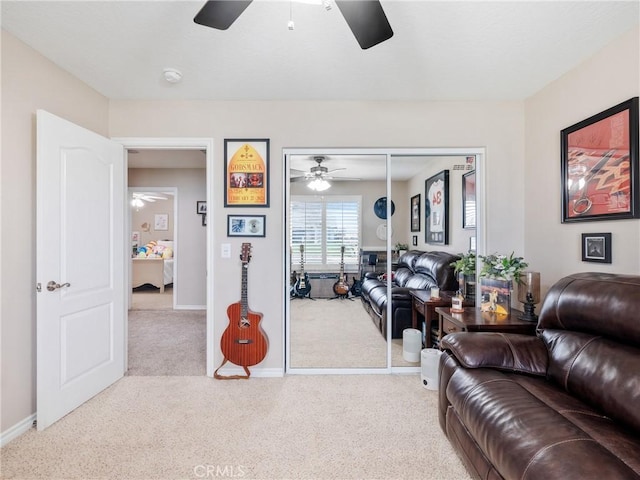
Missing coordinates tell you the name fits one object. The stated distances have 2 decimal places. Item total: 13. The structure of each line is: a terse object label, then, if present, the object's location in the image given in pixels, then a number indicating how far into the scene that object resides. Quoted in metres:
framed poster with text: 2.75
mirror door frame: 2.79
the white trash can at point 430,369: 2.51
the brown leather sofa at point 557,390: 1.07
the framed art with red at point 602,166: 1.79
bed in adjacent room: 6.47
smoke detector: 2.26
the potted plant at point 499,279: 2.38
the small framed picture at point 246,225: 2.75
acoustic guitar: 2.66
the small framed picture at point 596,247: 1.95
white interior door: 2.00
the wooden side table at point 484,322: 2.17
